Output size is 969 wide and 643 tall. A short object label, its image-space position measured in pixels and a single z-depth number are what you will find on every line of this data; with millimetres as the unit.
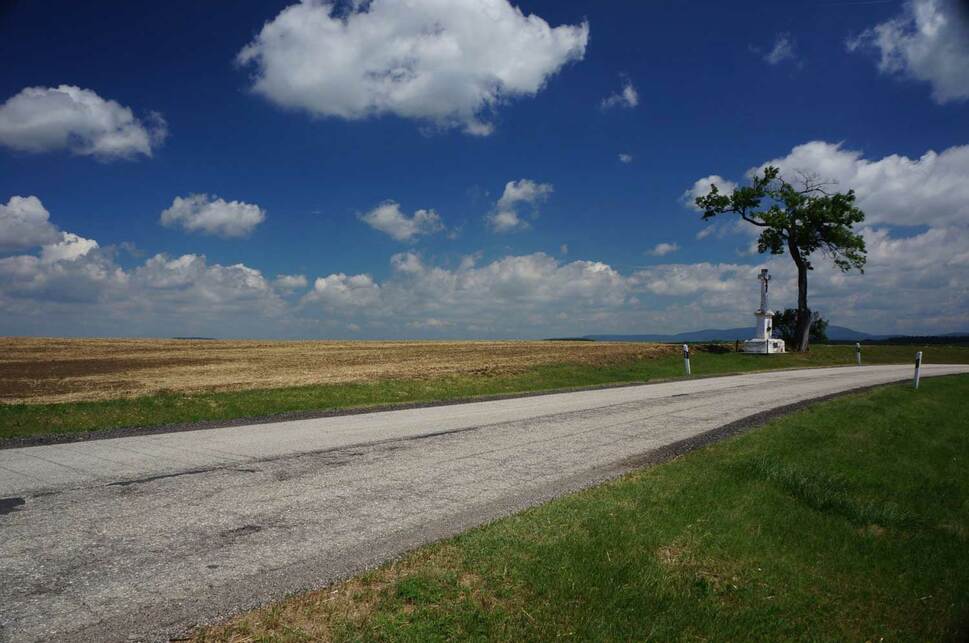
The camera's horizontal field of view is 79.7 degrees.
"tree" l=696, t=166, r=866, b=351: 42469
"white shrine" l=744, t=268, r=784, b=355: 41594
